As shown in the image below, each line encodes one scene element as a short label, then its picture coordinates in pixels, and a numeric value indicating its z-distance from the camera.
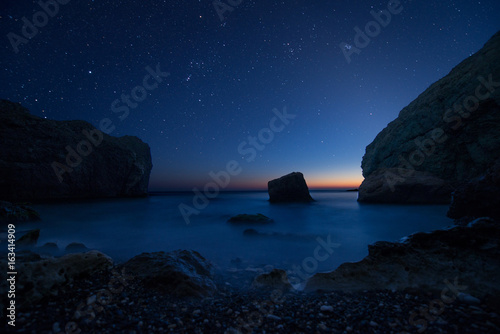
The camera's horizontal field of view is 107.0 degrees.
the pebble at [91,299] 2.21
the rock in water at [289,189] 22.03
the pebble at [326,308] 2.28
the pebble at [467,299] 2.19
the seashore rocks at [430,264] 2.59
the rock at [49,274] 2.18
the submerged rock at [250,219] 10.84
